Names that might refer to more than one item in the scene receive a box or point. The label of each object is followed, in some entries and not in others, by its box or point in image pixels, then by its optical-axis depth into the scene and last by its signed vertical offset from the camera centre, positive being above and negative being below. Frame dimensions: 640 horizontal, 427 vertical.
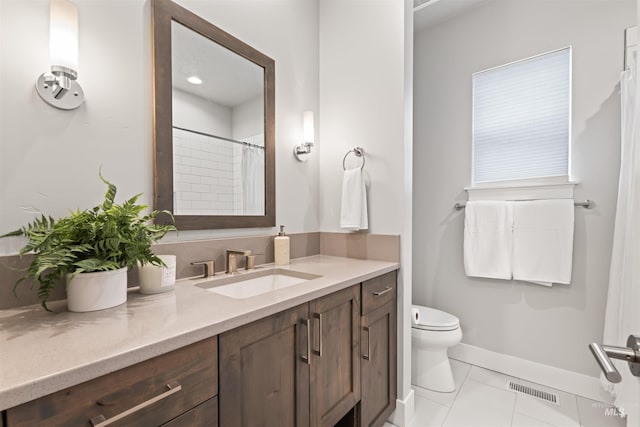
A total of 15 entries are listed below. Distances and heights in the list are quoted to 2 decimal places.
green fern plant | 0.73 -0.10
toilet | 1.86 -0.97
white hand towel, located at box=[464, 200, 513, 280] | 2.06 -0.22
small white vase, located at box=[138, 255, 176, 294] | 0.99 -0.25
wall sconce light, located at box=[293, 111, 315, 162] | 1.78 +0.43
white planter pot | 0.78 -0.23
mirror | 1.19 +0.40
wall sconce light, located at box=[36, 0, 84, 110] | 0.85 +0.46
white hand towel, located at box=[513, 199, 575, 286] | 1.84 -0.22
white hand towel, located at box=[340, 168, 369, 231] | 1.71 +0.03
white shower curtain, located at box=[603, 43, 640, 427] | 1.40 -0.25
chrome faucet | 1.37 -0.25
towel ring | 1.79 +0.36
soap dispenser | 1.60 -0.24
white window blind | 1.92 +0.64
